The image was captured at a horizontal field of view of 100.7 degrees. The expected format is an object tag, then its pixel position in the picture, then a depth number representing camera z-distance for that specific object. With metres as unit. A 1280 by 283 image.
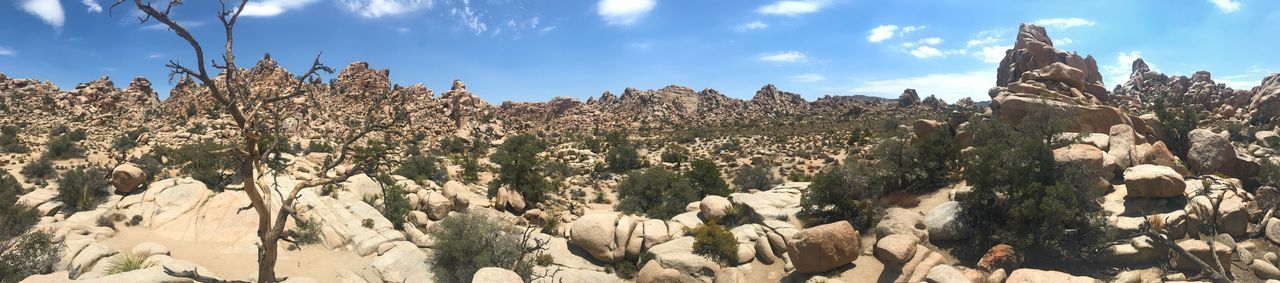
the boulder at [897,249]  14.18
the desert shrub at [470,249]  15.69
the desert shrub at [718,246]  17.08
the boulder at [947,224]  16.58
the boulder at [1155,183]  15.53
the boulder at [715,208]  20.44
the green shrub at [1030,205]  14.30
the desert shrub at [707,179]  27.57
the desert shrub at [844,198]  19.05
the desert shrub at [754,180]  30.91
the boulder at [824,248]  15.04
